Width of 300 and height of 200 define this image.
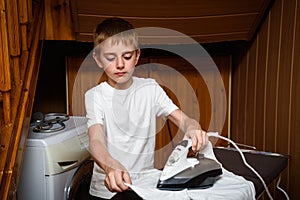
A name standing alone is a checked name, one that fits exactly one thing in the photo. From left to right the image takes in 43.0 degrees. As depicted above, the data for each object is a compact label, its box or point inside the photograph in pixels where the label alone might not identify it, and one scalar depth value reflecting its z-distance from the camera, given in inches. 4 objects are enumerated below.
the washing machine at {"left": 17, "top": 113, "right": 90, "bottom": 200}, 73.7
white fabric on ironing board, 41.6
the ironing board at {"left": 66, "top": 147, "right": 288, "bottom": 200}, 50.5
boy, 54.2
